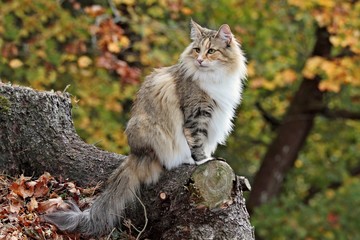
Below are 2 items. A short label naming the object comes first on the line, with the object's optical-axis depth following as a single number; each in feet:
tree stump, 29.27
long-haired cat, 31.22
